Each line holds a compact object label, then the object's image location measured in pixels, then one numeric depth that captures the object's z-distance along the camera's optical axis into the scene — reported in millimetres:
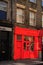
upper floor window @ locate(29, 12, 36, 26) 13049
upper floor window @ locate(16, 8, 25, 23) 12051
